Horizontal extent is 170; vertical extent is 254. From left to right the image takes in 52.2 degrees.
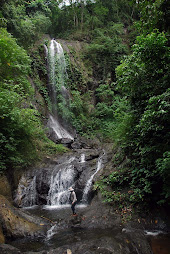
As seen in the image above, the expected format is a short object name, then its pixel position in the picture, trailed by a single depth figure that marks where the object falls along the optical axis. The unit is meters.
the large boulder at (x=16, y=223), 5.12
